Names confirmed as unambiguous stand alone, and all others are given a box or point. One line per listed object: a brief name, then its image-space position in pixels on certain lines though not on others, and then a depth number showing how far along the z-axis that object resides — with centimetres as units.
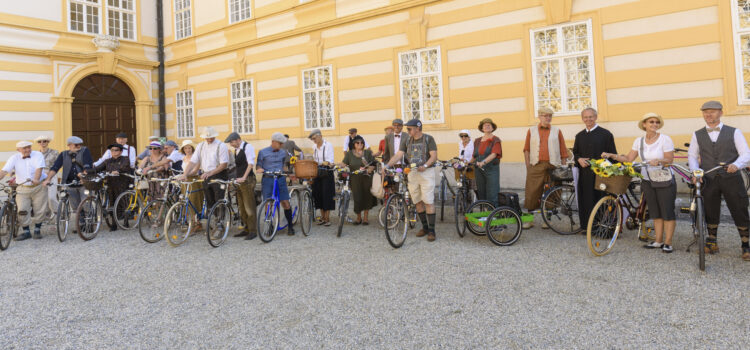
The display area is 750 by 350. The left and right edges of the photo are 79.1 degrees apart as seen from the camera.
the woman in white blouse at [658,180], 528
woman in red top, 712
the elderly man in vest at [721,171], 489
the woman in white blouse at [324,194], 812
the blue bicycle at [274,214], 670
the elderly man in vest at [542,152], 662
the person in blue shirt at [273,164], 702
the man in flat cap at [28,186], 743
